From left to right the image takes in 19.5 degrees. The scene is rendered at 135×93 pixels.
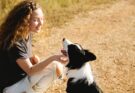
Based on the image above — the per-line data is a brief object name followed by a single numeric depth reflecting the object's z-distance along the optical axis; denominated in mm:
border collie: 3834
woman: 3699
